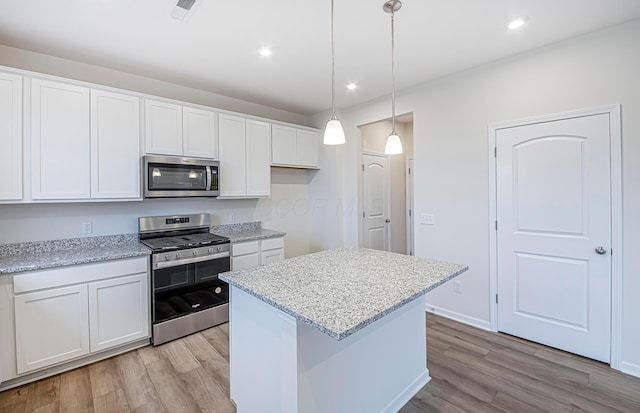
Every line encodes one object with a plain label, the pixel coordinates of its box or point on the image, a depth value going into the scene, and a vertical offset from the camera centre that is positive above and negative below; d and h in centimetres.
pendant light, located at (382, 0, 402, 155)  205 +48
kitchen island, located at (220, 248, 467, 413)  135 -71
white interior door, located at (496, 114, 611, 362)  239 -26
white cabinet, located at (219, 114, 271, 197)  352 +63
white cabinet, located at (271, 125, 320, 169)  403 +86
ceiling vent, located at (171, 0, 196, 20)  197 +138
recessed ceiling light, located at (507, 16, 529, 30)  218 +139
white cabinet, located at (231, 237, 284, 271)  338 -56
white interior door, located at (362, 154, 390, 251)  454 +8
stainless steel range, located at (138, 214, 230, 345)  276 -69
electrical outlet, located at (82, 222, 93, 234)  285 -19
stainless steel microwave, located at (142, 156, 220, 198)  290 +33
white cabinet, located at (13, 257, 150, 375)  218 -84
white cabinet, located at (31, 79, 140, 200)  240 +58
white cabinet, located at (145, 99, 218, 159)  295 +83
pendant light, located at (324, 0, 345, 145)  203 +52
